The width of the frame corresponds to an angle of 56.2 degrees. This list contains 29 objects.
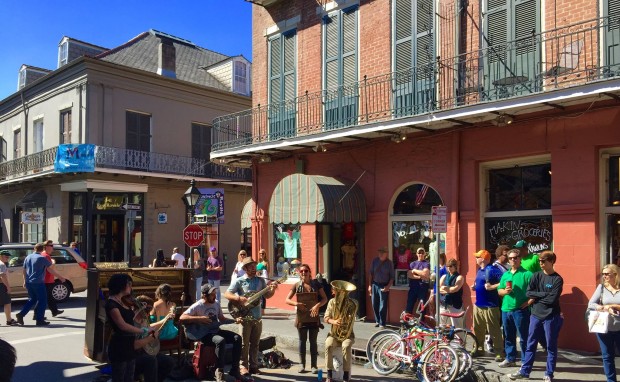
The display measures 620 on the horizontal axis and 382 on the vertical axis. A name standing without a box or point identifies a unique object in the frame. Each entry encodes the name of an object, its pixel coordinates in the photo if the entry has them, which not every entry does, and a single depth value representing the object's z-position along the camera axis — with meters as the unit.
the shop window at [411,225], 12.34
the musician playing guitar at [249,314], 8.72
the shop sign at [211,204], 24.03
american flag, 12.40
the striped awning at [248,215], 16.62
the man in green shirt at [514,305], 8.61
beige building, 23.83
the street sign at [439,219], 9.48
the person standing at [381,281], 12.13
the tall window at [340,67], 13.65
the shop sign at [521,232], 10.46
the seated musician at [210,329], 8.32
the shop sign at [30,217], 23.98
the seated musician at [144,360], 6.95
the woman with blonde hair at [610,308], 7.26
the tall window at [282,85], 15.10
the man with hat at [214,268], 15.45
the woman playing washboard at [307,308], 8.95
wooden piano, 8.41
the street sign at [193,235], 14.76
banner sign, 22.67
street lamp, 15.80
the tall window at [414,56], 12.01
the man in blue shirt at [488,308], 9.47
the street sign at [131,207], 23.63
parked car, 15.98
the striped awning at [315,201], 12.57
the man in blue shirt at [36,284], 12.77
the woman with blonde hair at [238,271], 12.53
